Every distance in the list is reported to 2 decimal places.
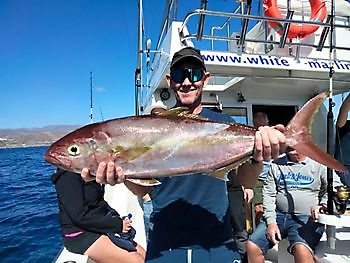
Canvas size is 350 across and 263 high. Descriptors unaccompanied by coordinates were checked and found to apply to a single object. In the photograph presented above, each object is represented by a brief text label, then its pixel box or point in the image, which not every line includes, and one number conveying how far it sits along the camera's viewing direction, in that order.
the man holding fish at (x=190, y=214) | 1.95
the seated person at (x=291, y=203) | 3.23
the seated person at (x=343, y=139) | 3.83
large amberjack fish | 1.72
